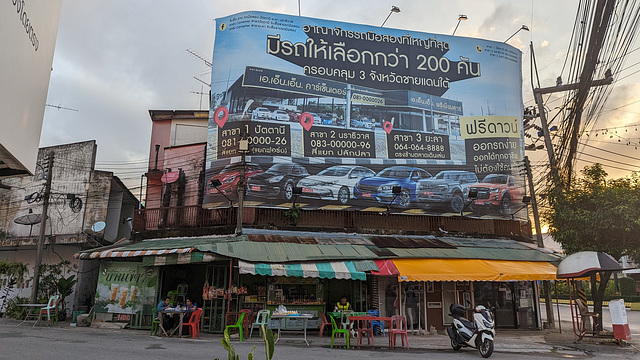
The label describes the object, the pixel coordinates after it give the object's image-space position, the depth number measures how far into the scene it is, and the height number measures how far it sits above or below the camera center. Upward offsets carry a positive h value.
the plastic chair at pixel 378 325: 14.73 -1.31
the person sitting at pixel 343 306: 13.69 -0.64
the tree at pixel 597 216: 14.03 +2.33
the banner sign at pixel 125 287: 15.30 -0.18
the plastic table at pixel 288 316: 11.94 -0.84
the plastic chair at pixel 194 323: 12.88 -1.15
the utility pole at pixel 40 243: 17.55 +1.47
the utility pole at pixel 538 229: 17.23 +2.33
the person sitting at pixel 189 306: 13.21 -0.69
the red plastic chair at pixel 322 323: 13.32 -1.13
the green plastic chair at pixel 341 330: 11.47 -1.16
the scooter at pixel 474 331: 10.27 -1.06
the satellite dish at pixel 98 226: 19.42 +2.38
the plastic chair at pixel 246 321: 13.29 -1.12
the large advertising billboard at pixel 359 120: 17.12 +6.74
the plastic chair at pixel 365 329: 11.76 -1.22
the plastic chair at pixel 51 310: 15.38 -1.04
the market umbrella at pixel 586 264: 12.88 +0.70
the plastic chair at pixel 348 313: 13.03 -0.82
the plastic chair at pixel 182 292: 15.62 -0.32
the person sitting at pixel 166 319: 13.34 -1.09
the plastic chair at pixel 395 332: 11.38 -1.18
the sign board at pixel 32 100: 3.05 +1.50
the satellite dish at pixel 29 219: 19.67 +2.69
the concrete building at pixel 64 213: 19.67 +3.07
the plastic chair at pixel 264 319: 12.13 -0.96
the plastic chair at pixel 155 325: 13.26 -1.29
